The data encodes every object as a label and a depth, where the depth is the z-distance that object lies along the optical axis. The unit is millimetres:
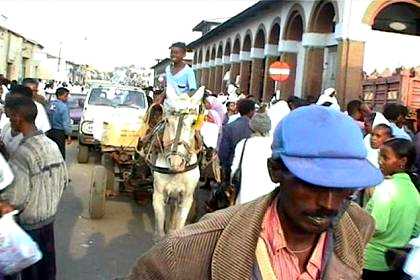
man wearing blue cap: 1669
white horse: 6812
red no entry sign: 17828
